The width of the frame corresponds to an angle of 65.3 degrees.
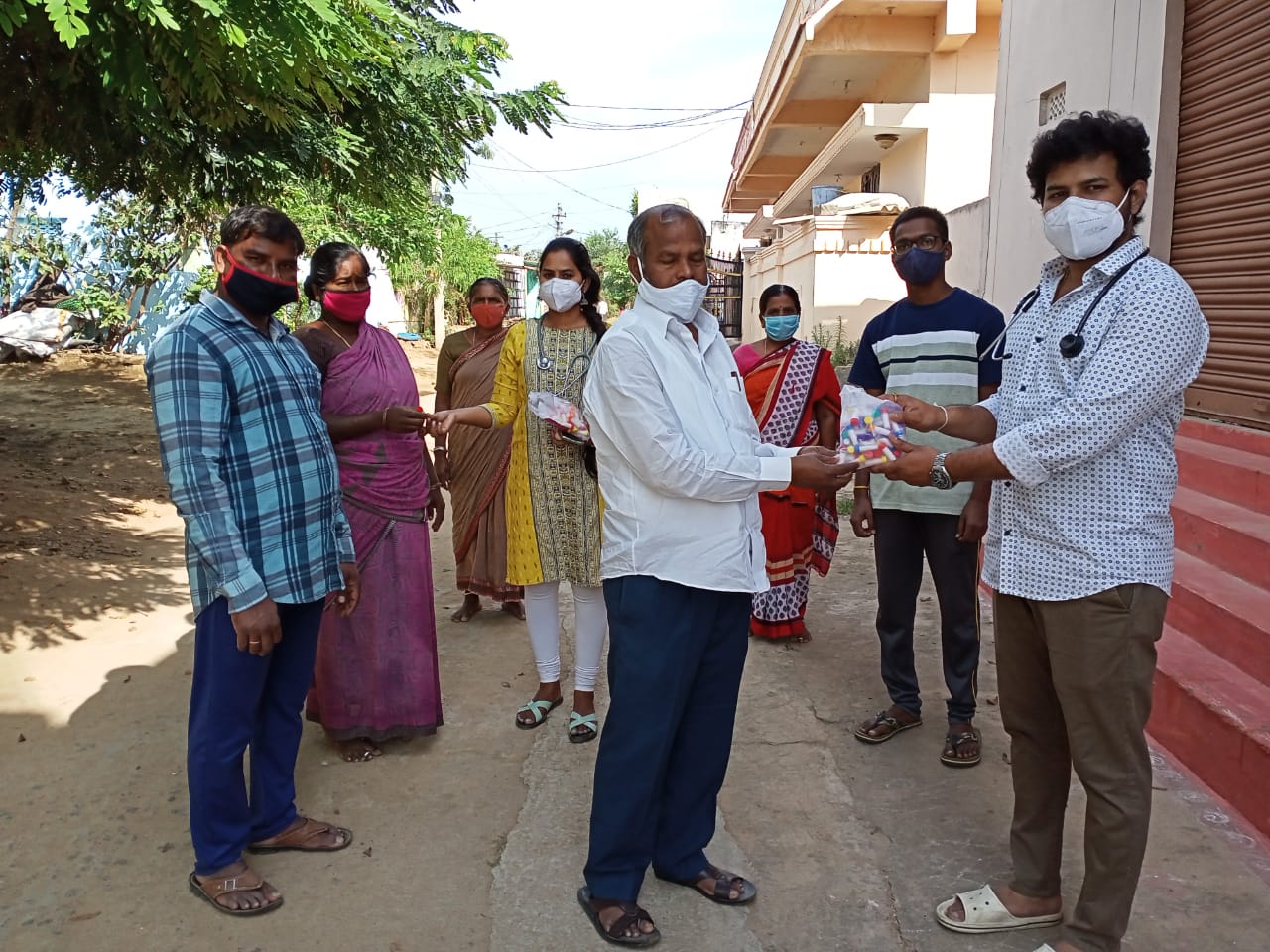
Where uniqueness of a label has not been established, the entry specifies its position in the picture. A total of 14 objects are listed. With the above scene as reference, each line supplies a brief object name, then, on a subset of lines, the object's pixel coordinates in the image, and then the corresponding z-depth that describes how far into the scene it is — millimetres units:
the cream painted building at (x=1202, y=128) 4863
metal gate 31195
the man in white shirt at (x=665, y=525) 2344
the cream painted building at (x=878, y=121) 12859
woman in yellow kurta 3773
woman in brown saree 4941
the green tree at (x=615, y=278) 48934
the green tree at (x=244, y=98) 3498
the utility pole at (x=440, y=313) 28859
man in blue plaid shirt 2469
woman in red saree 4629
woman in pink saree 3445
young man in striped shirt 3496
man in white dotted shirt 2121
